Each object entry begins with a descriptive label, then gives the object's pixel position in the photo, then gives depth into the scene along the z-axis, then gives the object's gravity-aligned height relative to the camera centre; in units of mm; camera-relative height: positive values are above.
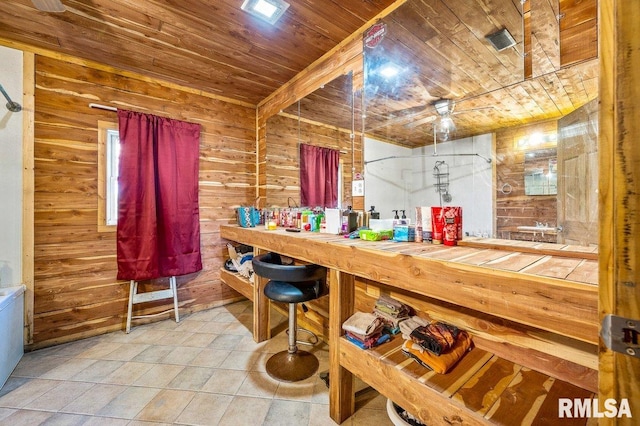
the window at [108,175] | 2275 +369
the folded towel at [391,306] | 1382 -526
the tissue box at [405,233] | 1359 -109
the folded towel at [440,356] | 1004 -601
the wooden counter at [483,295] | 645 -259
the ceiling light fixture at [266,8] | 1551 +1320
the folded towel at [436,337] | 1048 -543
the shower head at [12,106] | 1877 +842
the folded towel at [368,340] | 1210 -636
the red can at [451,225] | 1214 -60
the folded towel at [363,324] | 1219 -560
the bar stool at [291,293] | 1433 -489
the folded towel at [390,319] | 1354 -580
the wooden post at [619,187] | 434 +46
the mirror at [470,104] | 1318 +763
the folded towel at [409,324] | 1218 -563
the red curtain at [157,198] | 2324 +163
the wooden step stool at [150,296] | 2316 -794
